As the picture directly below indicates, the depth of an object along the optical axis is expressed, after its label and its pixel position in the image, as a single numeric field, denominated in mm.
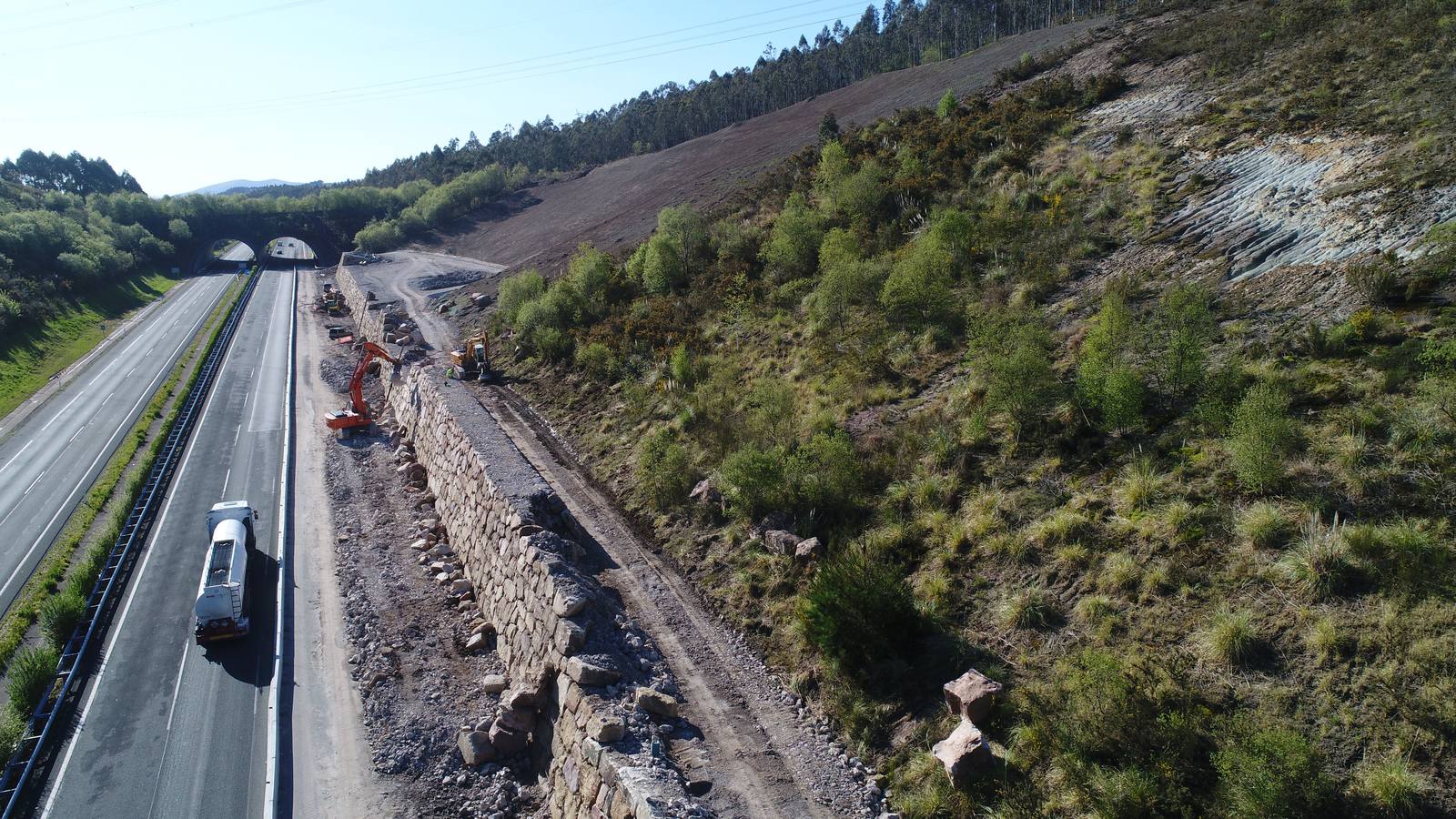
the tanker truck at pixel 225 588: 18250
